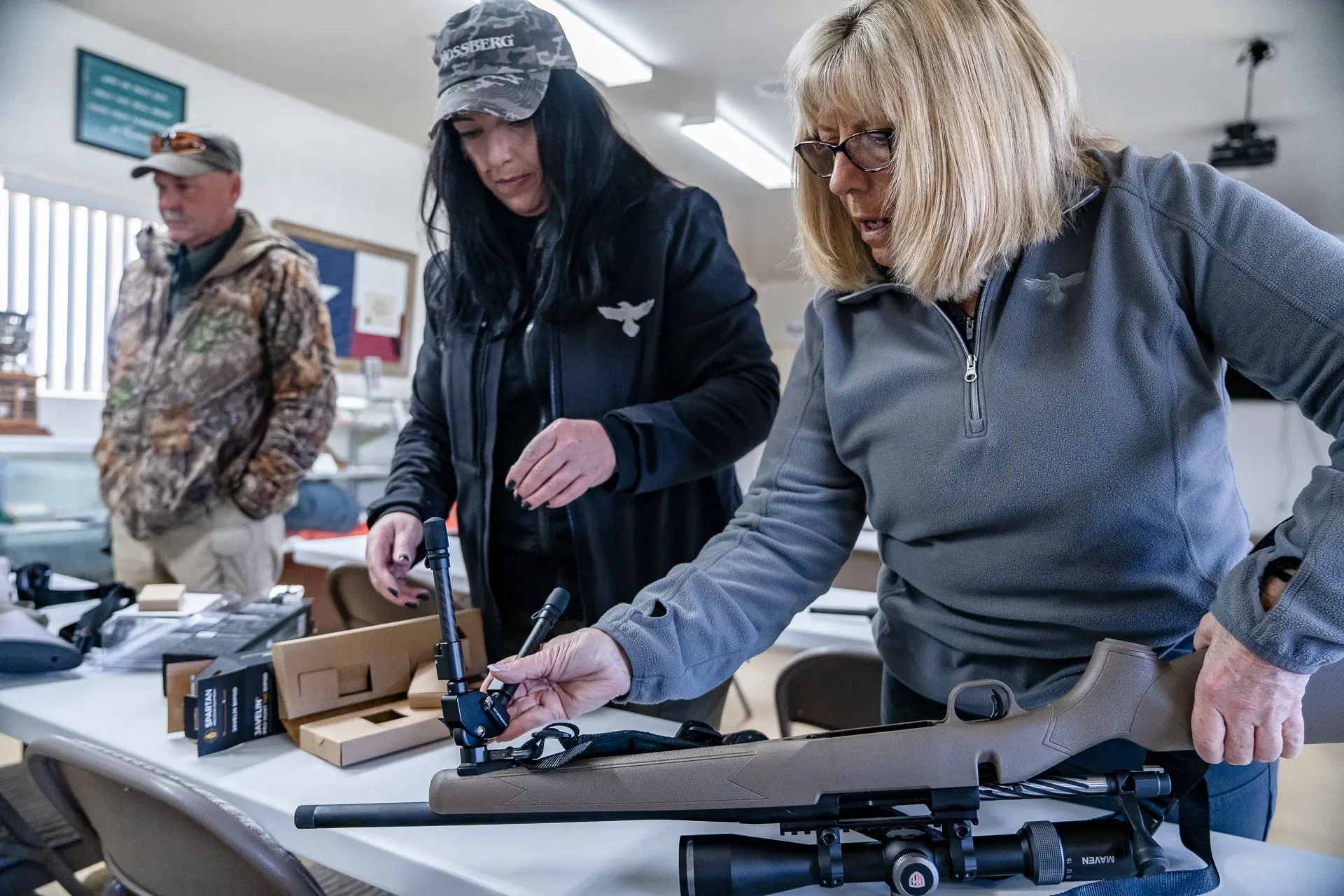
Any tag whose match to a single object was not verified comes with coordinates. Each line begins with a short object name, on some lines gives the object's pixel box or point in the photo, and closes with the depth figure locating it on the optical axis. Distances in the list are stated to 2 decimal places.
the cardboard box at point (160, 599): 1.49
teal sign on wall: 3.64
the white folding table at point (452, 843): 0.73
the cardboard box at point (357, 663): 1.06
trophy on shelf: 3.10
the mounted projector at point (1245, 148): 4.32
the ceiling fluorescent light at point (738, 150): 4.12
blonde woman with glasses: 0.80
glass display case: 3.00
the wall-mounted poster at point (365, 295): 4.62
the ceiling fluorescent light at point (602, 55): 2.96
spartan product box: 1.01
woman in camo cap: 1.24
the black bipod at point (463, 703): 0.75
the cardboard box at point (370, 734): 0.99
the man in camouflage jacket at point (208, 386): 2.21
